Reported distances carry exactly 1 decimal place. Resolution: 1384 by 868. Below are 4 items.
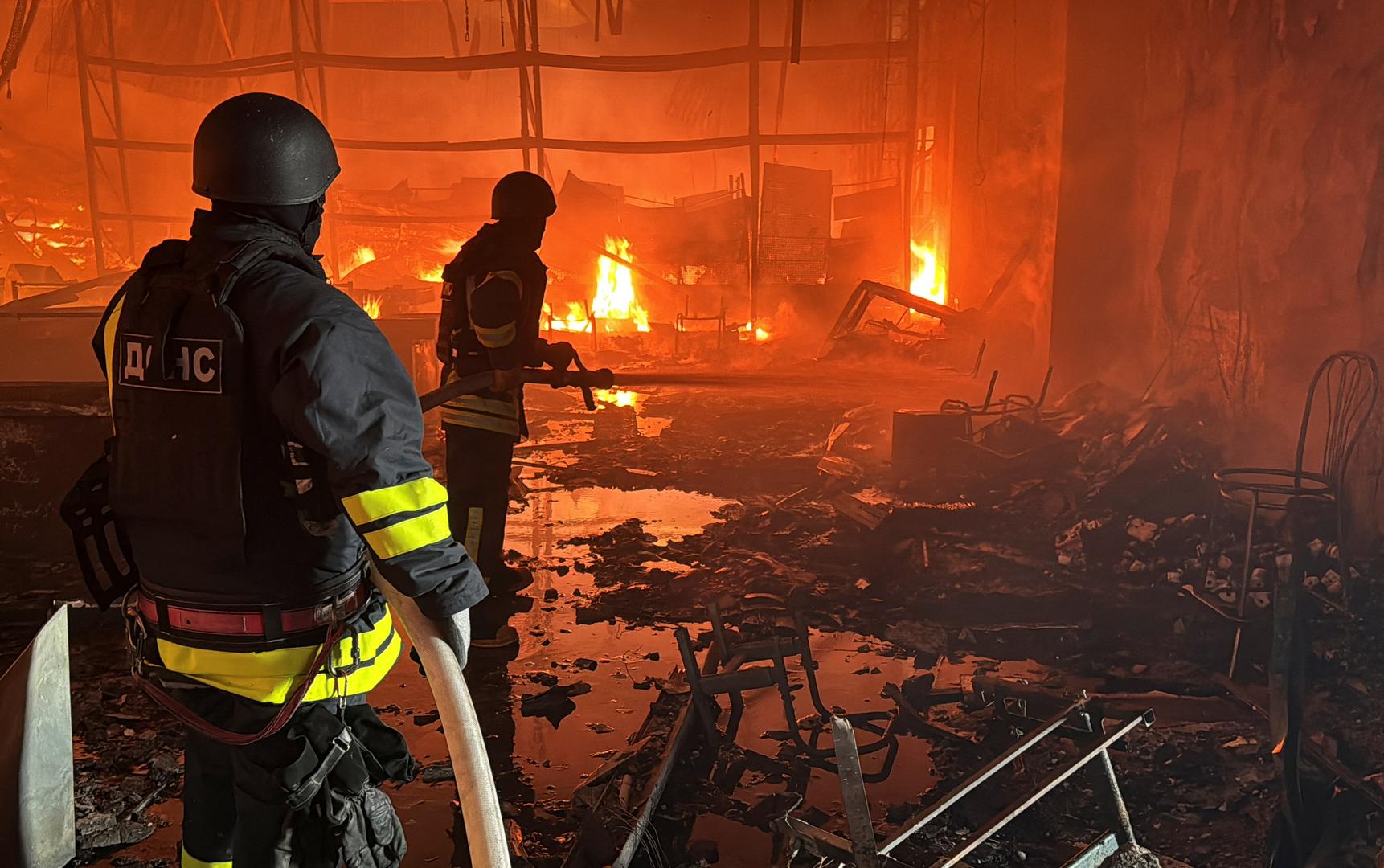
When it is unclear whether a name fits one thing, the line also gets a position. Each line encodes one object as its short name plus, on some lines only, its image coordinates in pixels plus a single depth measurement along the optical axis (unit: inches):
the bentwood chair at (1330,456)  181.6
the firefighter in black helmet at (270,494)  72.6
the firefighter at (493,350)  175.3
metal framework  565.9
